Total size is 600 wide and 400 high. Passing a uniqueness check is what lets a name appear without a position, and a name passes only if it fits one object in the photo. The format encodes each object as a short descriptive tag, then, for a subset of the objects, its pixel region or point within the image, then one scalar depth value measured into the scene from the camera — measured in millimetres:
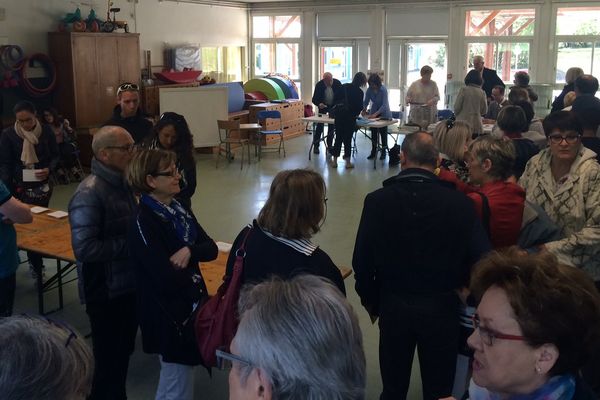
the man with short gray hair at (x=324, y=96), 11484
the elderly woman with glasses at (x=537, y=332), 1495
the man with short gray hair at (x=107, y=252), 2850
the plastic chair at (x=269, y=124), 11328
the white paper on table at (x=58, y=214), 4580
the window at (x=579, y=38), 13219
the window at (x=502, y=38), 13828
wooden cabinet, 9891
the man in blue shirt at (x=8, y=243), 3035
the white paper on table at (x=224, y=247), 3793
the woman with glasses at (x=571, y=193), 2973
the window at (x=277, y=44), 16203
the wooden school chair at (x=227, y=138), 10836
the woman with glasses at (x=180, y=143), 3947
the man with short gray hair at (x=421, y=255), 2605
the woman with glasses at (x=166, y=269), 2570
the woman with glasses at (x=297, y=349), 1185
